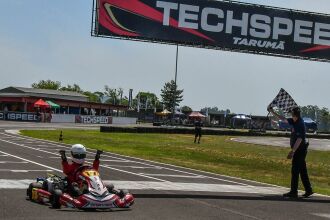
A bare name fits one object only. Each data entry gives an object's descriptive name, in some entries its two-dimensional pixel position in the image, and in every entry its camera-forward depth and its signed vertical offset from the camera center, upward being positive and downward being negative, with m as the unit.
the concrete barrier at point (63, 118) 77.00 -0.91
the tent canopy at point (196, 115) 99.53 +0.43
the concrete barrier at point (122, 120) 86.62 -0.91
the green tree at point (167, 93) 163.00 +6.34
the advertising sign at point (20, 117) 74.25 -0.93
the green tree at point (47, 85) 160.11 +6.88
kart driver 10.42 -0.84
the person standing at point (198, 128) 39.91 -0.69
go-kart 9.52 -1.34
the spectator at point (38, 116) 73.77 -0.81
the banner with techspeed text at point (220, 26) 26.20 +4.15
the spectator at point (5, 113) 74.19 -0.58
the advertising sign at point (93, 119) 81.14 -0.92
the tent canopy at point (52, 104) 81.01 +0.87
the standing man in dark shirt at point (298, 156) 13.19 -0.74
